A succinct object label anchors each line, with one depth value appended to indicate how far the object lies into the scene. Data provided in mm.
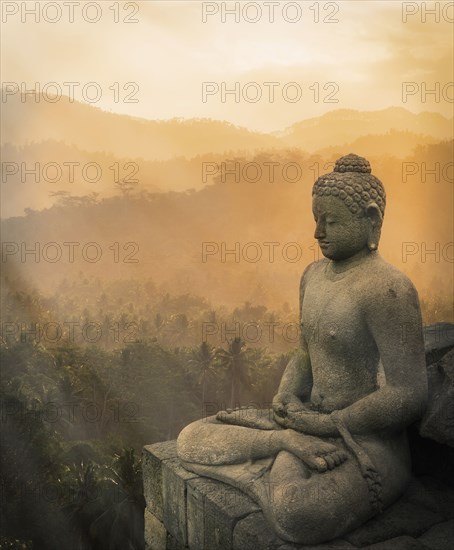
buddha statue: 3506
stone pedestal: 3504
